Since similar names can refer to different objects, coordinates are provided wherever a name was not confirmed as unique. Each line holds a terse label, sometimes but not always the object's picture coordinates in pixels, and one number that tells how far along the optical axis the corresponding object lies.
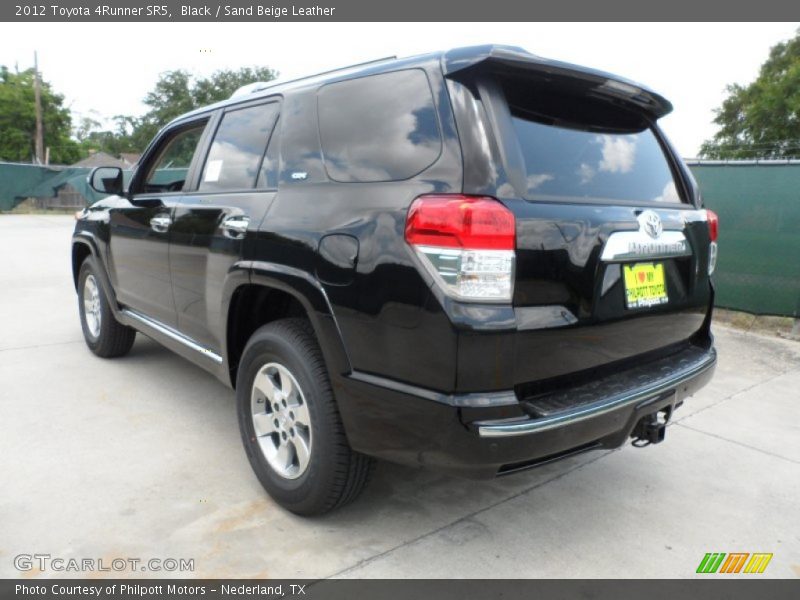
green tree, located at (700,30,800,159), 28.80
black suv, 2.04
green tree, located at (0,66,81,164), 42.06
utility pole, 36.06
